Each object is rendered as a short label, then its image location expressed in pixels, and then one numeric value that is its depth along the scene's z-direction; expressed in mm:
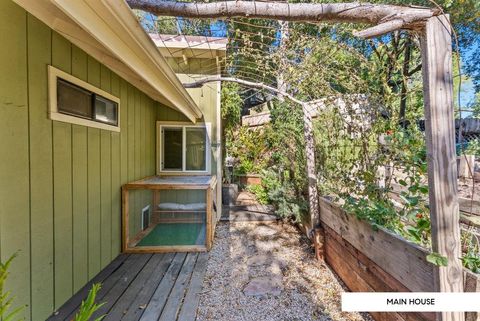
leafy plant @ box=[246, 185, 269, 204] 5604
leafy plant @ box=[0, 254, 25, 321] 849
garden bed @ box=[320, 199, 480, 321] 1447
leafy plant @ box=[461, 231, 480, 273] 1282
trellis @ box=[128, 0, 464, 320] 1271
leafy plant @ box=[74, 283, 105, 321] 995
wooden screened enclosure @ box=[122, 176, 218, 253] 3367
